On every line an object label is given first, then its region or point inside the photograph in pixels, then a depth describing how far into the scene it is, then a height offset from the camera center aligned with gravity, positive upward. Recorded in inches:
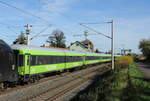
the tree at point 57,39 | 3472.0 +296.3
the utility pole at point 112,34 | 863.7 +96.7
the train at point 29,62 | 433.4 -22.9
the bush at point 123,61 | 1253.6 -44.8
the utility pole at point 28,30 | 1033.2 +138.8
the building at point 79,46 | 2988.4 +142.4
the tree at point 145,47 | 2786.2 +124.7
